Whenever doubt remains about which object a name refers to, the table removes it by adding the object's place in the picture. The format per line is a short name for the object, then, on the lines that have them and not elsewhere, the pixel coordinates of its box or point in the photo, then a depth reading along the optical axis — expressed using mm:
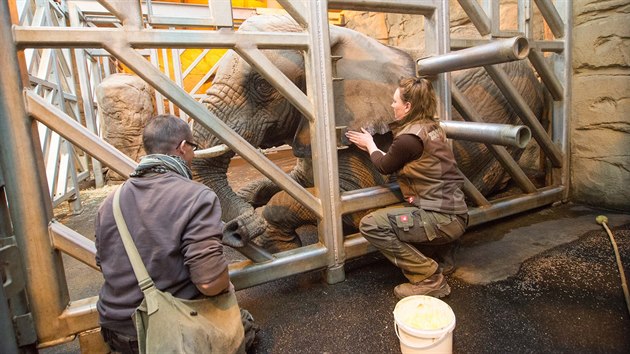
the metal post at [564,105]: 4246
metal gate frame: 1984
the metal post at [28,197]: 1943
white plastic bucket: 1809
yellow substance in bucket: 1873
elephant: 3031
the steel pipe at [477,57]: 2174
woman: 2541
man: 1593
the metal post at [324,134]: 2615
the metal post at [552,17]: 4047
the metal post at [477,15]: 3271
